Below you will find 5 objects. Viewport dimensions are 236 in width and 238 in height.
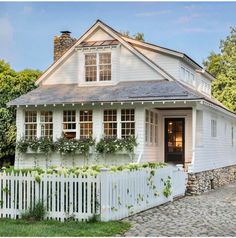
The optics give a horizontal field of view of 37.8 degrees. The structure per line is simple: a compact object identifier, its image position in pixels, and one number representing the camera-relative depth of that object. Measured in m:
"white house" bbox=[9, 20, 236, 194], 15.02
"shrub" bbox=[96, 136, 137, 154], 14.83
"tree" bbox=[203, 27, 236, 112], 30.51
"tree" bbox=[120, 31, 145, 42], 39.09
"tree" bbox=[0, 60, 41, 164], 19.29
